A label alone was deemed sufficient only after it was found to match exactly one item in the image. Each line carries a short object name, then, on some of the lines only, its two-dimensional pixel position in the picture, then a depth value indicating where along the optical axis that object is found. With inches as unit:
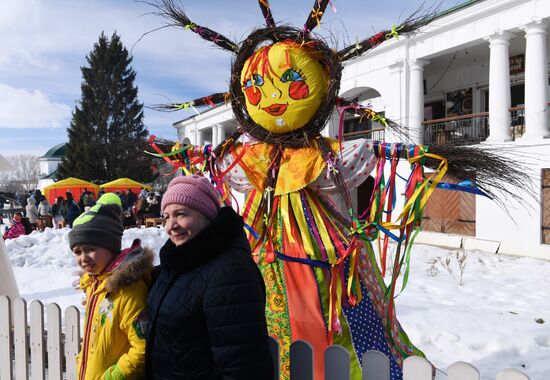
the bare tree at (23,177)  2751.0
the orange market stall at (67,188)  820.7
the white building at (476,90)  386.6
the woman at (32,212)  493.0
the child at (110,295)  65.7
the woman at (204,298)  52.2
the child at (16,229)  429.7
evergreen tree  1099.9
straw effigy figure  100.7
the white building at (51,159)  1734.7
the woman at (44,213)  525.4
